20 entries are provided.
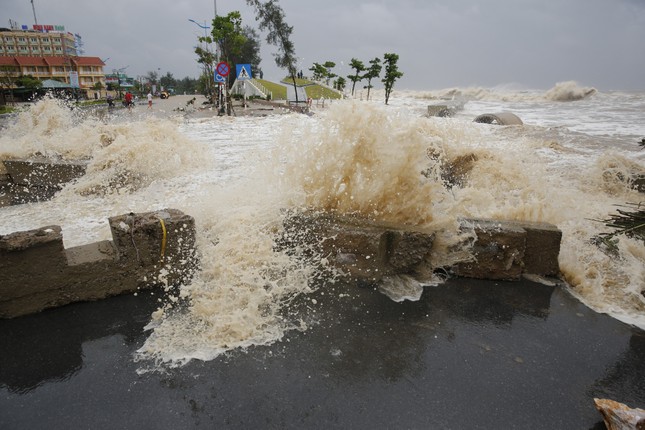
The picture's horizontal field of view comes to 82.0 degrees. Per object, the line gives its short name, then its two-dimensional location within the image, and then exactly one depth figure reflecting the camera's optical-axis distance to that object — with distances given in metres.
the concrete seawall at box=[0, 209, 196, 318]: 3.34
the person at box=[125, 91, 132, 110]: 29.20
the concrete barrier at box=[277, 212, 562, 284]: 4.08
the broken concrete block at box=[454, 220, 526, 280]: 4.13
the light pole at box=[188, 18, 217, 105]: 40.57
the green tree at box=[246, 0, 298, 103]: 35.47
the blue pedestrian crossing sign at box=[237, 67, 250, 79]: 19.11
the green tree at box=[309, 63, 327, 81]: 44.12
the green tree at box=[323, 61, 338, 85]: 43.62
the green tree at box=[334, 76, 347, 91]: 45.83
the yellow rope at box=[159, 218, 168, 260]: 3.75
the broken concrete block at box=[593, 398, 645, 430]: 2.23
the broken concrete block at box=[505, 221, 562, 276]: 4.20
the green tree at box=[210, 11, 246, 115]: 26.45
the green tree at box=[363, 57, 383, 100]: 41.56
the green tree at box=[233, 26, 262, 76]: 61.53
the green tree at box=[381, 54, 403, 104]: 39.88
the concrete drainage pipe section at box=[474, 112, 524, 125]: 17.53
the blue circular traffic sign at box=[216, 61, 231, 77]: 17.54
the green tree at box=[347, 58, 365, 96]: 41.53
